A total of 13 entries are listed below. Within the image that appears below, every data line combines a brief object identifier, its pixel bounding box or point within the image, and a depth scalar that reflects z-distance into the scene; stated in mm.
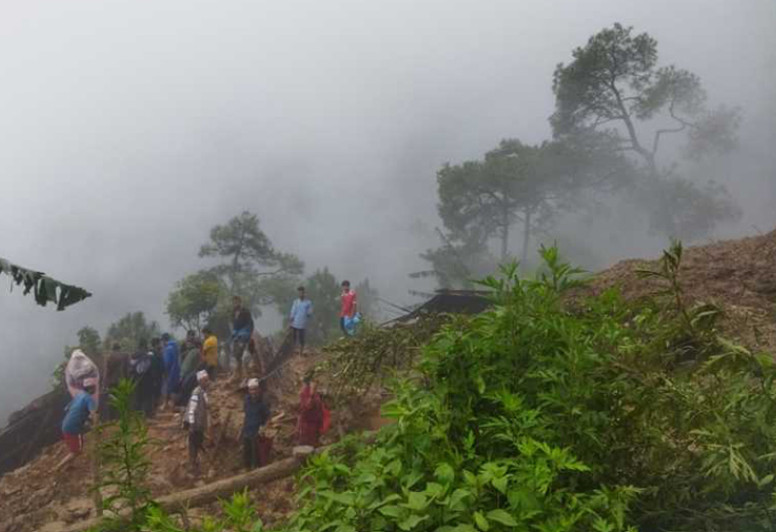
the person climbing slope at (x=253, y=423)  11039
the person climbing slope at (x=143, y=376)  14422
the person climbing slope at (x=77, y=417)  13023
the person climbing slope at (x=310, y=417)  10992
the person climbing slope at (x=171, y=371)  14531
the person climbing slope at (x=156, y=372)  14586
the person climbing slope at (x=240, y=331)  14367
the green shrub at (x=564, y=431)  1919
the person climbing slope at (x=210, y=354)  14602
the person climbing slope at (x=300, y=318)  14766
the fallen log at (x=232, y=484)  9289
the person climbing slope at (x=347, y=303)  14086
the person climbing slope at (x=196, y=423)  11641
